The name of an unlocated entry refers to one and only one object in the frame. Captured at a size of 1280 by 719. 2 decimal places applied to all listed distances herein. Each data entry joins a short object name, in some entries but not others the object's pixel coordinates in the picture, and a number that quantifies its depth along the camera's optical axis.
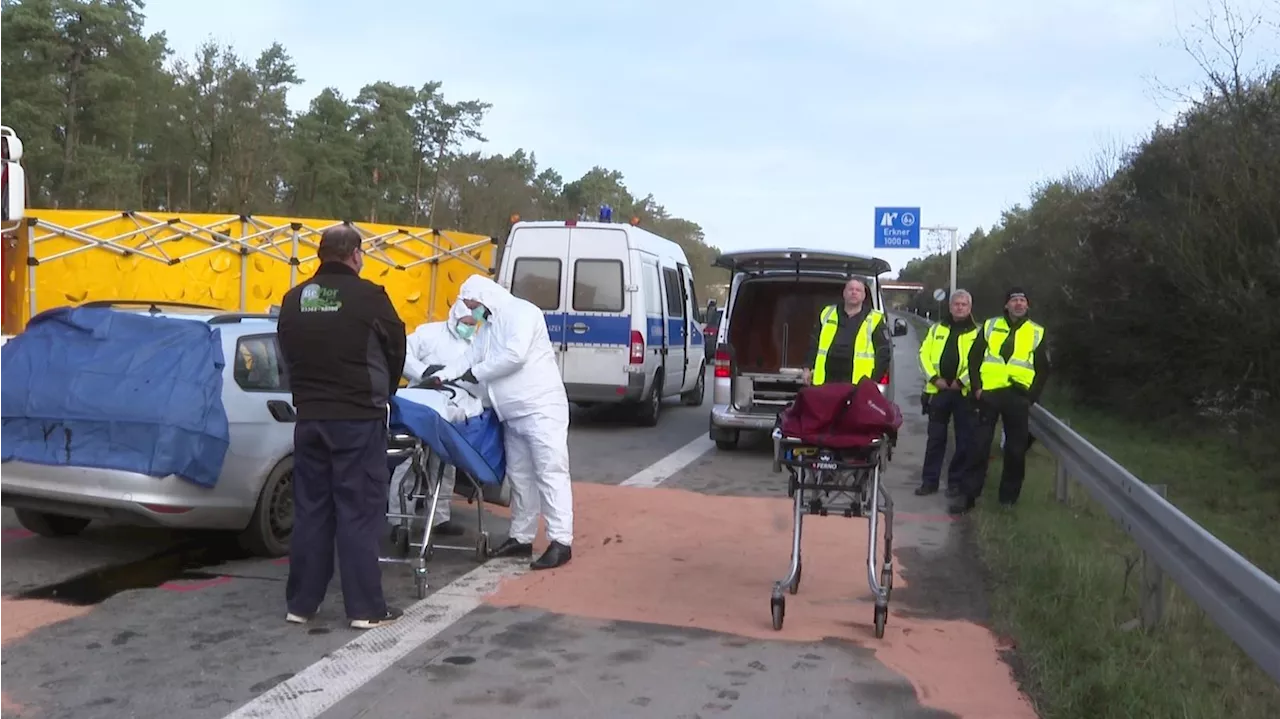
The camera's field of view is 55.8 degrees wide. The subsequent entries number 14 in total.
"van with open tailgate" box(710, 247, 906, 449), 12.52
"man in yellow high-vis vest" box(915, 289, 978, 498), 10.10
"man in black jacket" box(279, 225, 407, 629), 5.71
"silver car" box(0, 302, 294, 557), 6.65
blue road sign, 34.06
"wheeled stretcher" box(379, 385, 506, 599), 6.58
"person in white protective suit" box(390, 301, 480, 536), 7.52
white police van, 14.63
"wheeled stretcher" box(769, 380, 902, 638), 5.87
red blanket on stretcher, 5.86
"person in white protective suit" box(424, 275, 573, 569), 7.06
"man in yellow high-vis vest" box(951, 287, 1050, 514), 9.37
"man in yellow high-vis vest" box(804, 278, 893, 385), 7.88
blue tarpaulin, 6.60
